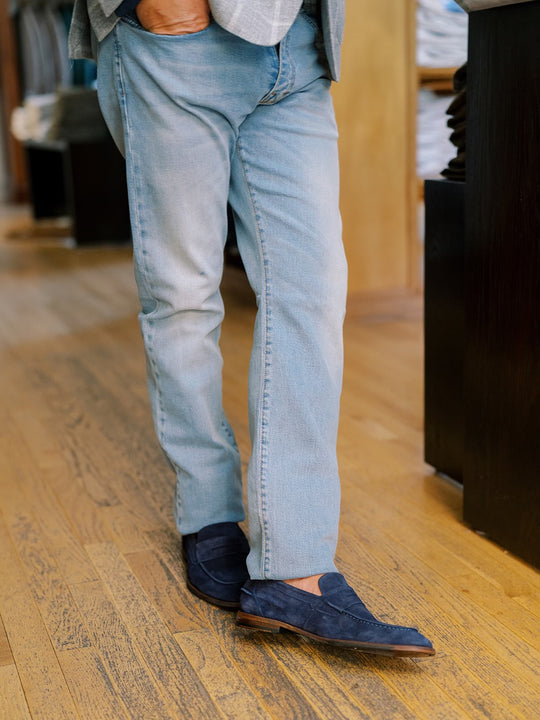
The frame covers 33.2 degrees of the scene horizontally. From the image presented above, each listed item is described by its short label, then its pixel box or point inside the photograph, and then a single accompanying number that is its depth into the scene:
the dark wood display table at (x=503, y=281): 1.03
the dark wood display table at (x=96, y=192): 3.89
